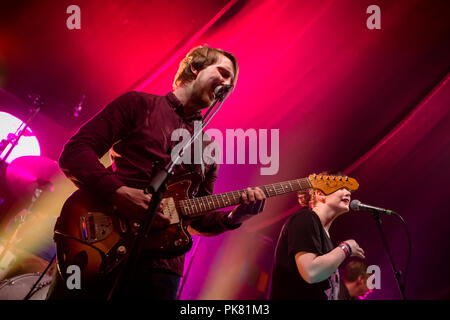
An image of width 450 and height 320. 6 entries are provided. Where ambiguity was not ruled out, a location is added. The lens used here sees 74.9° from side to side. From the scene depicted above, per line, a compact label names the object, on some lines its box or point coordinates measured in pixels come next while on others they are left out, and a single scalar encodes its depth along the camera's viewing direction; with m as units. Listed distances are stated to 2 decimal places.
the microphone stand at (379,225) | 2.24
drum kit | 3.44
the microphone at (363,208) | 2.57
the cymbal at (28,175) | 3.74
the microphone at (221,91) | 1.86
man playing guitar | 1.59
